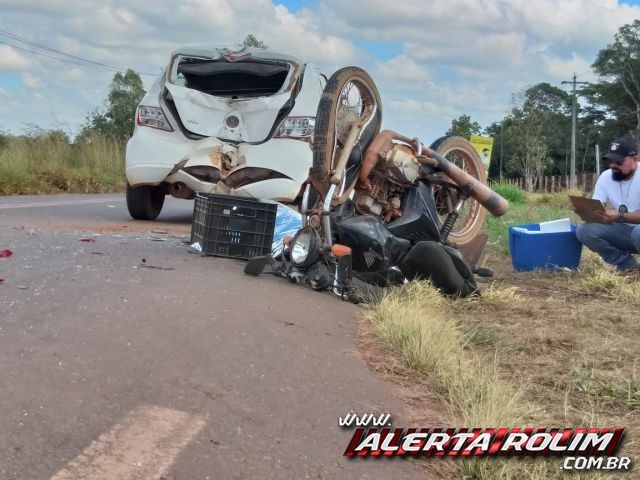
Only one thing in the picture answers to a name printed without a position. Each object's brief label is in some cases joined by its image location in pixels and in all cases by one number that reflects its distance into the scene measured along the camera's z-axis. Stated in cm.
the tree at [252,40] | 3943
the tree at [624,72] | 5981
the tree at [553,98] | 8525
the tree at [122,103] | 3634
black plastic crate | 636
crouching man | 771
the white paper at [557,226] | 827
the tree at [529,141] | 5422
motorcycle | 567
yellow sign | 1491
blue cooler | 806
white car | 806
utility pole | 5205
